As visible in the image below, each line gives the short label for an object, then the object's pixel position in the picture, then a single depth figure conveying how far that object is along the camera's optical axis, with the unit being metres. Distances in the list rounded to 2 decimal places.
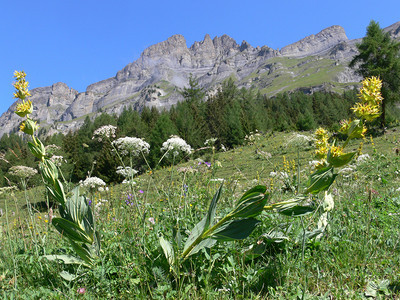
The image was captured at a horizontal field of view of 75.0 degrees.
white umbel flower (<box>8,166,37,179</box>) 2.88
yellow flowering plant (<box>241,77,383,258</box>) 1.66
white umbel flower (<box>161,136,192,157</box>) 3.33
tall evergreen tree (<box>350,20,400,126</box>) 22.73
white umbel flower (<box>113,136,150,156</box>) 3.04
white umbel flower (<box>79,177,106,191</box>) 3.32
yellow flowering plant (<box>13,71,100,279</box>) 2.02
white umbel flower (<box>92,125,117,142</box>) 3.23
